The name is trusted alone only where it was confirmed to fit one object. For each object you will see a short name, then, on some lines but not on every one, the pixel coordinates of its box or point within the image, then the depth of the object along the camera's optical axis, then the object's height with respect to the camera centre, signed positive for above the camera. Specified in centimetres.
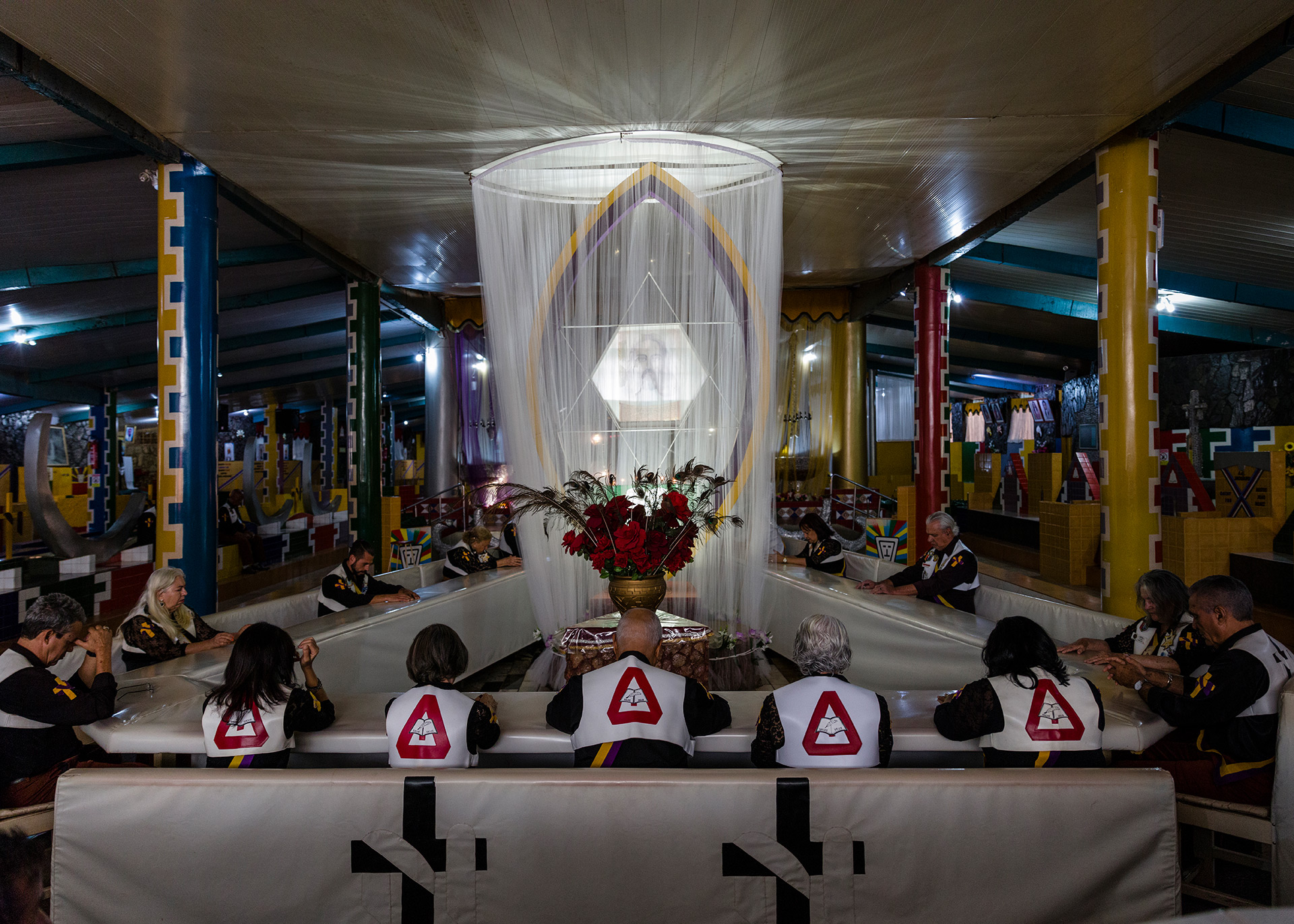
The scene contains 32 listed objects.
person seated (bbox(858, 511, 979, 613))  453 -62
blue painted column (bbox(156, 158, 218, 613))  568 +69
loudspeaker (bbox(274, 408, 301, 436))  2088 +110
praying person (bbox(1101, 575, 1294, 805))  233 -70
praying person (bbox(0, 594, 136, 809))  239 -70
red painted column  930 +80
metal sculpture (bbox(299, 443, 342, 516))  1168 -53
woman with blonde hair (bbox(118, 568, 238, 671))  347 -71
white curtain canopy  502 +78
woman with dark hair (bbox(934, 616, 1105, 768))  226 -69
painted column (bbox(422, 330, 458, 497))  1325 +83
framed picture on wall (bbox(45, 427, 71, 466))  1594 +32
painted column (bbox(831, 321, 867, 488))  1258 +100
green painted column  981 +59
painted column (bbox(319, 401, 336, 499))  1845 +48
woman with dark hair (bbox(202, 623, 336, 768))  234 -70
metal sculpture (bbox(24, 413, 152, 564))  527 -37
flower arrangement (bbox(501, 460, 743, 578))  382 -30
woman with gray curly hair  222 -72
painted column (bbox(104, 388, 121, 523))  1454 +12
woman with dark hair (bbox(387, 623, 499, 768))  232 -72
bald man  228 -72
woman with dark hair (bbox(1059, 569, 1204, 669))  289 -56
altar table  396 -91
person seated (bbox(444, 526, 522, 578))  614 -71
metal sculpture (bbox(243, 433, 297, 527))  930 -28
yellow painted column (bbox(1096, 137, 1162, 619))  545 +71
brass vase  391 -62
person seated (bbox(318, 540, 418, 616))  463 -71
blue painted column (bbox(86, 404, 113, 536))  1365 -16
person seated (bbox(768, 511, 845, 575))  603 -64
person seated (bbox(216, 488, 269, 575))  943 -87
